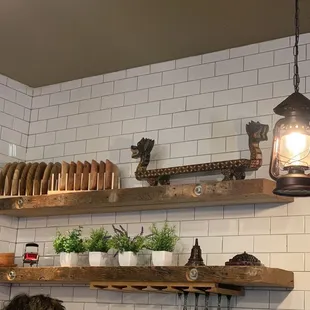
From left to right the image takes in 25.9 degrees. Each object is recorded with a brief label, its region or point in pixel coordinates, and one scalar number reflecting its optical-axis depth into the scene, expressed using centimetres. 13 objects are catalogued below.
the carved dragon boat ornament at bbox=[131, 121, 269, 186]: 379
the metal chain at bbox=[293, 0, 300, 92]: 265
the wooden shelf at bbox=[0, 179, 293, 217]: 364
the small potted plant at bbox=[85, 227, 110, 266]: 412
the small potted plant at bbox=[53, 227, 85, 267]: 424
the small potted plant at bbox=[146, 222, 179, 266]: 387
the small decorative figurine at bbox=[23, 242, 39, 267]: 451
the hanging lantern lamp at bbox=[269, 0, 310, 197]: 249
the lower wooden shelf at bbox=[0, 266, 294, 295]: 339
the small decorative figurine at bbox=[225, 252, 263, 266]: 351
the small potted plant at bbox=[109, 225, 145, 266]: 399
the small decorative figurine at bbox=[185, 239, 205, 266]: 373
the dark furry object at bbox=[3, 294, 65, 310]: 315
